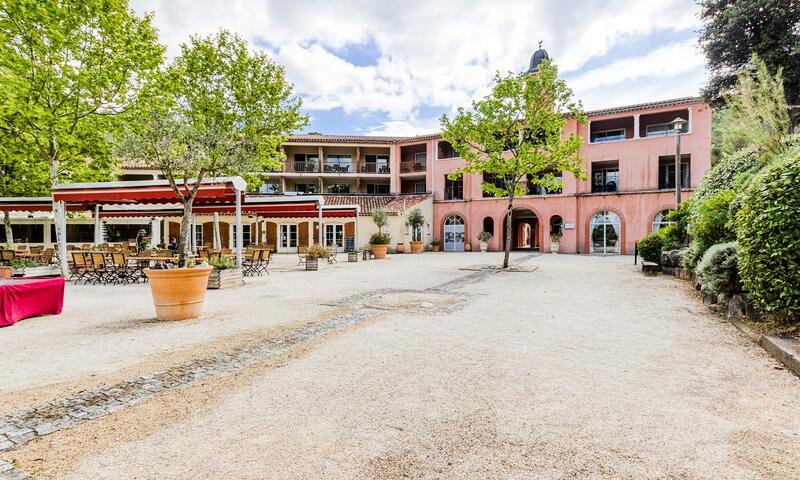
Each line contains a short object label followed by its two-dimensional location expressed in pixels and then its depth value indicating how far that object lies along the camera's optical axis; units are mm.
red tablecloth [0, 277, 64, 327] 5863
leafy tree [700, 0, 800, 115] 15672
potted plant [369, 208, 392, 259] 20500
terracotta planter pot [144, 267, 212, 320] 5944
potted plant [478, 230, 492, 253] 27156
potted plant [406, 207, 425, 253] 26250
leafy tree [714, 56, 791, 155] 7898
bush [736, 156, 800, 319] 4379
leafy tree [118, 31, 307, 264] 15898
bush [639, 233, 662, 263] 13016
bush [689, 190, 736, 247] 7922
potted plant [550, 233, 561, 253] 25438
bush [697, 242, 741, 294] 5992
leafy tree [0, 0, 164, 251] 10438
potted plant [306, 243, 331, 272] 14516
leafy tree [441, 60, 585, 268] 13914
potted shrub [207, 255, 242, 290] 9500
